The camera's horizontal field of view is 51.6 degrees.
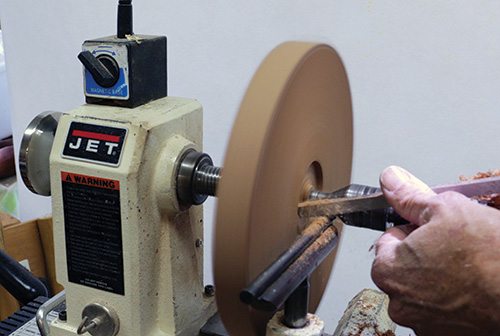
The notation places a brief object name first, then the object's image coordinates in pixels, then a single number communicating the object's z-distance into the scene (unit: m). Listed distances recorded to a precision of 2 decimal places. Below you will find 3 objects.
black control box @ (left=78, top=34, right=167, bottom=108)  0.91
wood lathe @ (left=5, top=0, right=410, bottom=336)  0.73
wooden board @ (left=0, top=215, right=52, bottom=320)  1.86
